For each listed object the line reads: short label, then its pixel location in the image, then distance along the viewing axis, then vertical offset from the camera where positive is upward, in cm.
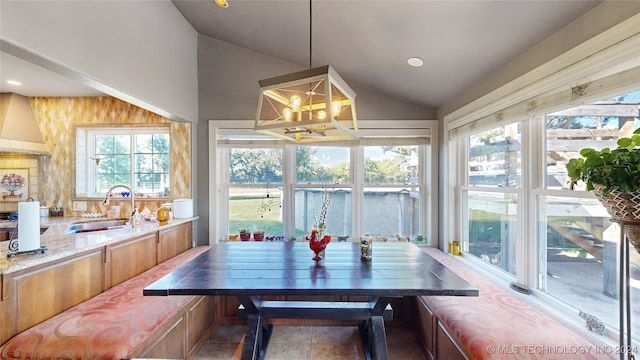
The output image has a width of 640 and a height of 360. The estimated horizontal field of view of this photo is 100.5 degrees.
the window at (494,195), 211 -14
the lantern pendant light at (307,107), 152 +51
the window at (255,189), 345 -11
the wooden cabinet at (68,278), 150 -68
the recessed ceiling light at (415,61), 237 +107
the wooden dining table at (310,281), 157 -64
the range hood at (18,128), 312 +65
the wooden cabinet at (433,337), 173 -116
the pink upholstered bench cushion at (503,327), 135 -86
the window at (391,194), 341 -18
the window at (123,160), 342 +27
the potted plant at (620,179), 98 +0
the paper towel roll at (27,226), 167 -28
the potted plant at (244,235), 333 -68
